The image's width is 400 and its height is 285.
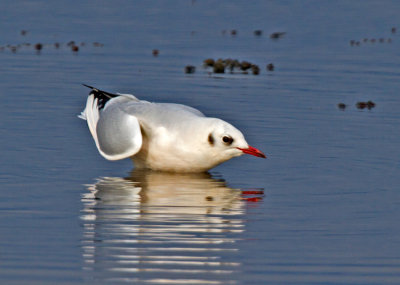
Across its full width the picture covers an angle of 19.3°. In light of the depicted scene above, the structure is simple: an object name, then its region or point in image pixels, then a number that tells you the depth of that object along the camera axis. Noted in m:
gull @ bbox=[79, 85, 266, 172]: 13.46
